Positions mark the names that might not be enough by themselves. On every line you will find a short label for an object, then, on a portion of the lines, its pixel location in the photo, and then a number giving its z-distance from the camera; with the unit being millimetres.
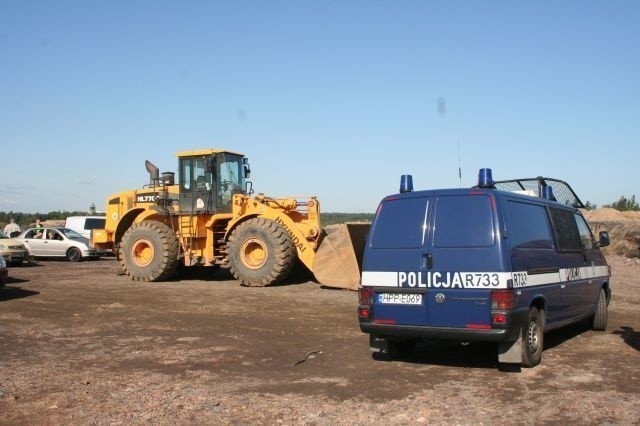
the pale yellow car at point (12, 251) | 22406
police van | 6715
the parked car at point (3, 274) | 13866
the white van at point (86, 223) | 30422
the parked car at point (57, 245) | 26141
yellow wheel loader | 15406
